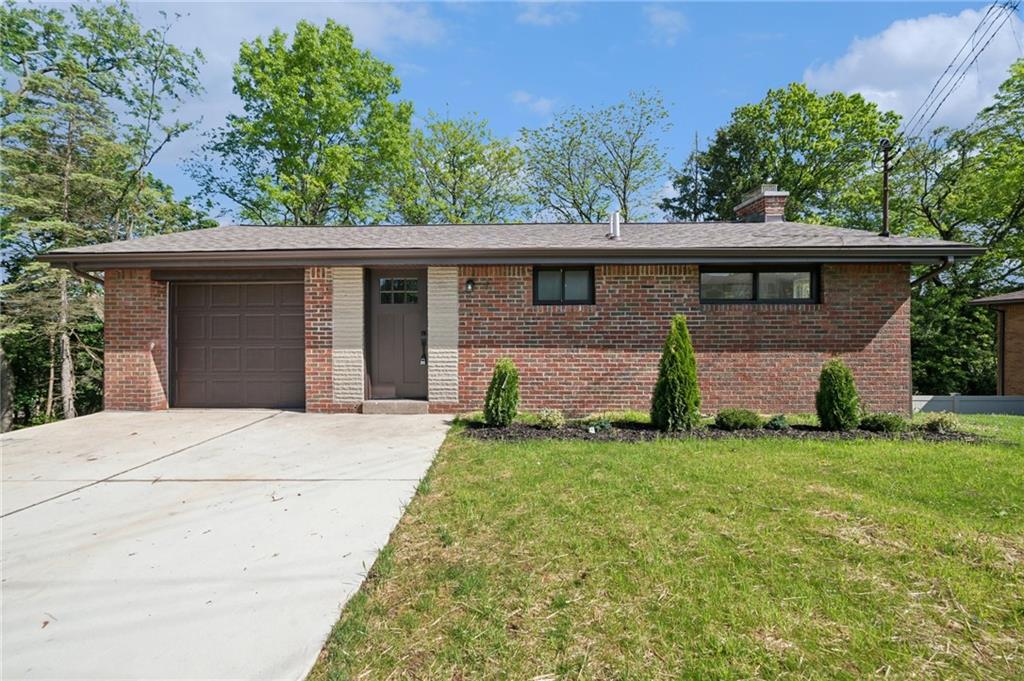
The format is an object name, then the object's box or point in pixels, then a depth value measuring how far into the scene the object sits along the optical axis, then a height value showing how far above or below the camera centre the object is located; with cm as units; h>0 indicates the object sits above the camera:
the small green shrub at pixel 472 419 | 701 -118
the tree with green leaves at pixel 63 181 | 1127 +412
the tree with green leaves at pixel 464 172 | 2453 +871
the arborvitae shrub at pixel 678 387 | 626 -62
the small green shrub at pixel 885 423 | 615 -110
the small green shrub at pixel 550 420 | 646 -108
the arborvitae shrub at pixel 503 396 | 658 -78
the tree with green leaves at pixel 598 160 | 2462 +941
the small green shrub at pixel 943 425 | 615 -112
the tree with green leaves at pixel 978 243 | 1688 +307
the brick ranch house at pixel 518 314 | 766 +43
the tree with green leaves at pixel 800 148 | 2230 +923
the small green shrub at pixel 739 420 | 634 -107
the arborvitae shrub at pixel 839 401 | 625 -82
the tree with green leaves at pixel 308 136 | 2005 +896
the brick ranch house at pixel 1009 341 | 1334 -9
